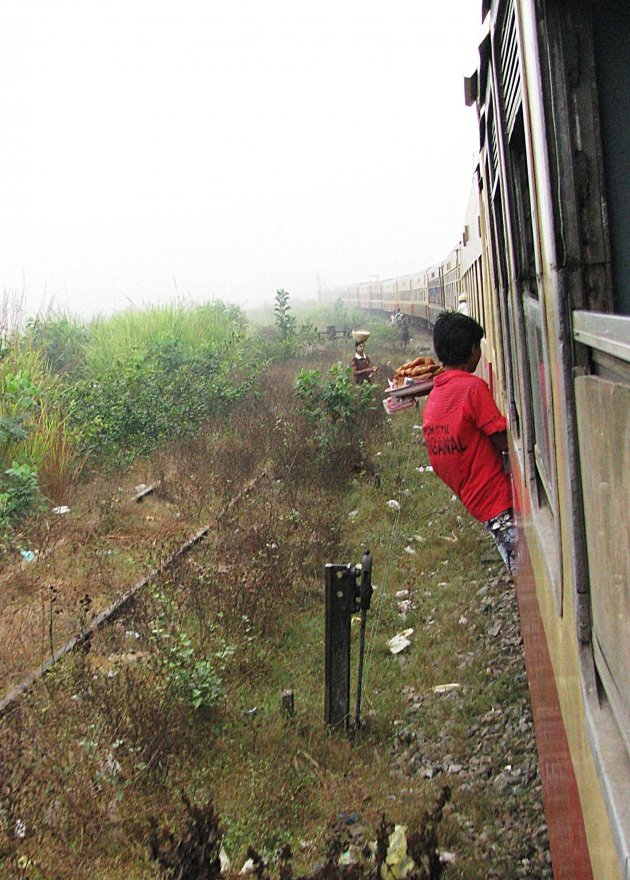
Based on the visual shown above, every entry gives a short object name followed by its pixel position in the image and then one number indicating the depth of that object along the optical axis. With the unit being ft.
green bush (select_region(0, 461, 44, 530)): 27.58
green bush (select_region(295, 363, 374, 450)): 36.29
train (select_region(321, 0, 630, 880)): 3.70
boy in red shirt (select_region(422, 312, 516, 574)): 12.98
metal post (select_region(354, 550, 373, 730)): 15.85
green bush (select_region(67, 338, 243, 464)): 37.70
